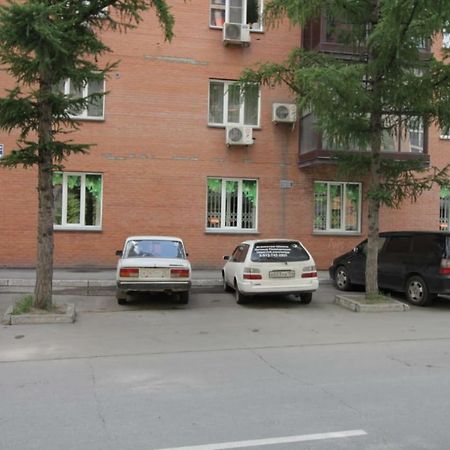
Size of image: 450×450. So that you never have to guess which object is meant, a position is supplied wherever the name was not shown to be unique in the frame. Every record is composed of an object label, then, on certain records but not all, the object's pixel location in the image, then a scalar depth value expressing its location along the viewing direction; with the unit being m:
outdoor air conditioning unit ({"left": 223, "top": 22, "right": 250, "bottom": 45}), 17.41
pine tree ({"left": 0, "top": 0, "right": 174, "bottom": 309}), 9.01
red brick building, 16.97
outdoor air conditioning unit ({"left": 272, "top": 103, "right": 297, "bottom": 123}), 17.75
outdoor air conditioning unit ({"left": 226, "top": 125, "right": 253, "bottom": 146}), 17.34
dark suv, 11.82
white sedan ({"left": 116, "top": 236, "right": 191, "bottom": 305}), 11.27
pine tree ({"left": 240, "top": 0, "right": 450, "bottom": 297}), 10.69
